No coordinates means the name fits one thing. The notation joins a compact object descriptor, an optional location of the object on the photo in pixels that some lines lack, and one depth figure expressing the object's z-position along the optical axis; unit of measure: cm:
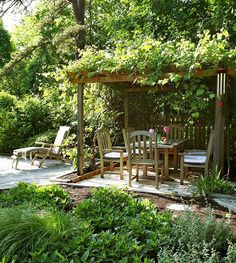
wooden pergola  540
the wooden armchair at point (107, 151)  678
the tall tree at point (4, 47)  1820
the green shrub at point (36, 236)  272
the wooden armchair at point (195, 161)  611
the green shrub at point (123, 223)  288
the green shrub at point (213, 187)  539
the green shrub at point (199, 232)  316
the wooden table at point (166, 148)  662
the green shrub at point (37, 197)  428
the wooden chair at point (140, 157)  580
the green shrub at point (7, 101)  1198
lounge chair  838
